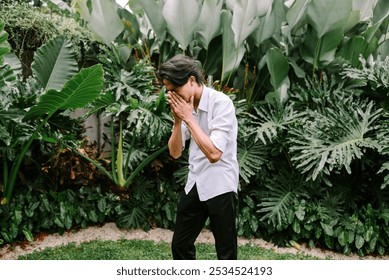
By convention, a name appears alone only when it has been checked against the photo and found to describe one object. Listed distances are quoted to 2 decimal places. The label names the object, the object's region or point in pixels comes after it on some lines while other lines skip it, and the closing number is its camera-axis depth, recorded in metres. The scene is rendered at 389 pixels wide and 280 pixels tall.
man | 2.19
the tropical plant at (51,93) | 3.47
